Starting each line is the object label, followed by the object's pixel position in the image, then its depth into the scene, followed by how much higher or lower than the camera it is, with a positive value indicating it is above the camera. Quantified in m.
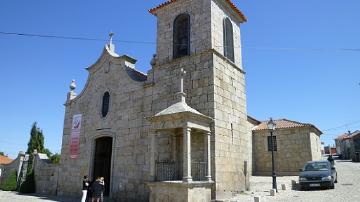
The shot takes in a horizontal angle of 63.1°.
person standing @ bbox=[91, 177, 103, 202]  11.09 -0.89
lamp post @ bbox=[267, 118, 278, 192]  13.86 +1.97
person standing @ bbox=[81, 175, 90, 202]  11.92 -0.84
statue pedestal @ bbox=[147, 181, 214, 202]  9.10 -0.76
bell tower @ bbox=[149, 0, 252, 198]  11.06 +4.00
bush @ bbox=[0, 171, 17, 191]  20.23 -1.27
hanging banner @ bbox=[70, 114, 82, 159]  15.97 +1.62
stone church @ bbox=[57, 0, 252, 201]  10.26 +2.07
